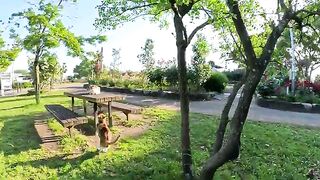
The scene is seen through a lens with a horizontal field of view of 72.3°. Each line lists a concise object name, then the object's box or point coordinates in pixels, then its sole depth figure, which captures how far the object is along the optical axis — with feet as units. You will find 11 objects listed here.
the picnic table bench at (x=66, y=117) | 14.87
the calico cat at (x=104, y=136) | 13.31
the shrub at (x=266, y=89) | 29.26
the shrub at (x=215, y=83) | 36.63
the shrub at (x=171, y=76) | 35.36
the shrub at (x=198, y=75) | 32.99
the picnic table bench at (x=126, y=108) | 18.96
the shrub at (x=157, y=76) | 37.08
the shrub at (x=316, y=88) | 29.62
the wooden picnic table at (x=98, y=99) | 16.91
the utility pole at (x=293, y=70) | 29.94
